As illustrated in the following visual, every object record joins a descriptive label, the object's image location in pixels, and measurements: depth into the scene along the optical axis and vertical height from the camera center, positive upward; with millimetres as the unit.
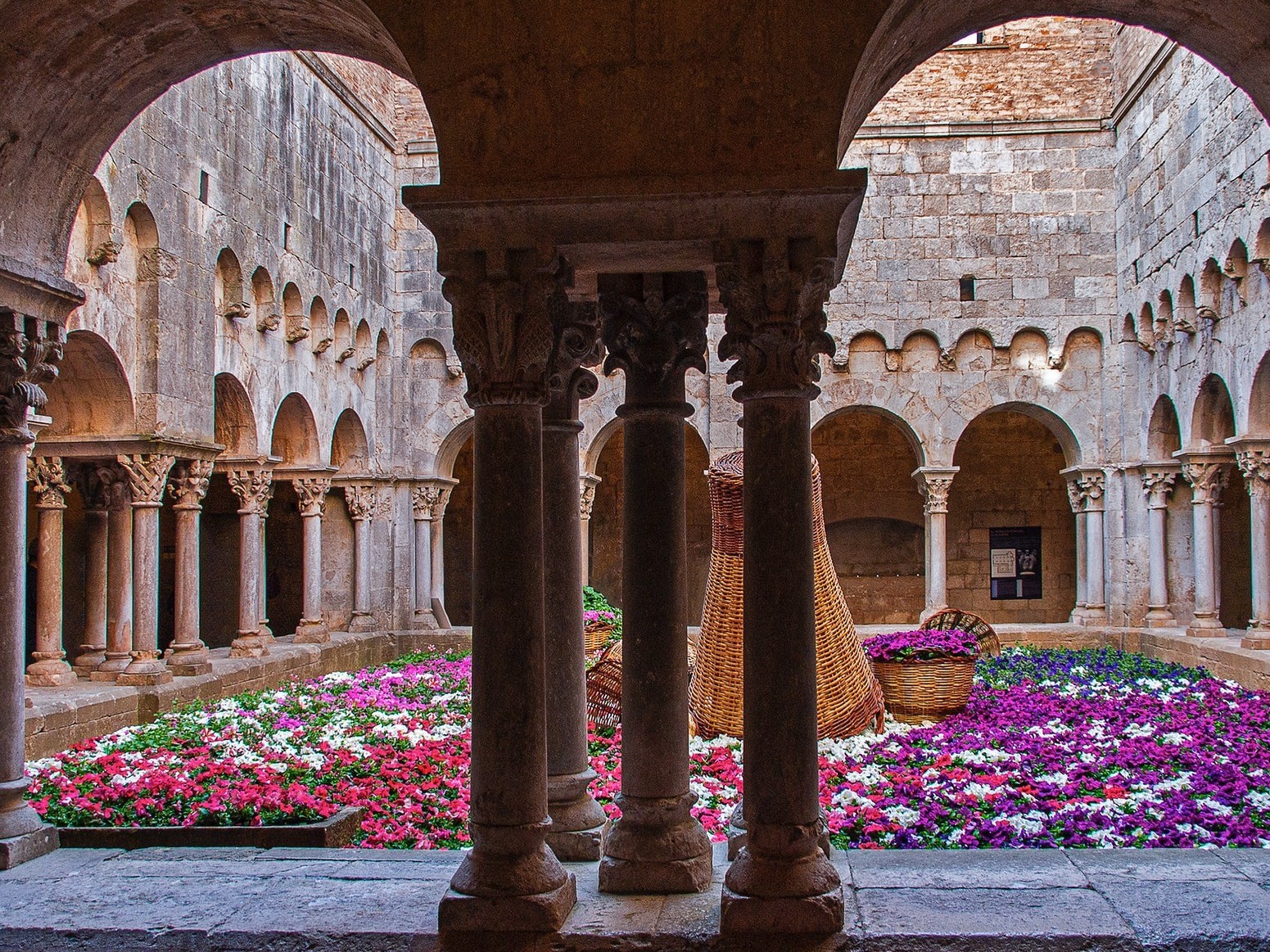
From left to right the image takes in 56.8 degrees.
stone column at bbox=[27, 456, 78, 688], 9508 -315
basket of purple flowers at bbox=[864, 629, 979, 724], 8625 -1060
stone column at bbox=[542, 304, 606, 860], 4387 -385
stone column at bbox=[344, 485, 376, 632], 14992 -208
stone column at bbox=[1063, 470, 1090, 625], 14836 -144
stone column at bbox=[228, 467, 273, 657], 12164 -67
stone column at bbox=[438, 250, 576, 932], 3658 -47
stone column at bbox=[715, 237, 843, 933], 3553 -55
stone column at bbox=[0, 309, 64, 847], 4758 +65
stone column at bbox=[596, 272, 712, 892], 4191 +56
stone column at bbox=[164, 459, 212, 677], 10672 -283
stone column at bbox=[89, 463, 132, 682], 9953 -304
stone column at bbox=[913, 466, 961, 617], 14758 +289
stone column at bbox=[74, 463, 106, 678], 10500 -294
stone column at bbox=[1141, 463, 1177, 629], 13727 -140
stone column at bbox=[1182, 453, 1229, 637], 12625 +27
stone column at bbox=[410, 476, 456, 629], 15391 -8
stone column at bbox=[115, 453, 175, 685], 9914 -211
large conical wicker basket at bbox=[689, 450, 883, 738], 7613 -733
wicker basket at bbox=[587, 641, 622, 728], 8555 -1158
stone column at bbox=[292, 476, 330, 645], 13711 -198
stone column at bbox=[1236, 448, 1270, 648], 11343 +11
